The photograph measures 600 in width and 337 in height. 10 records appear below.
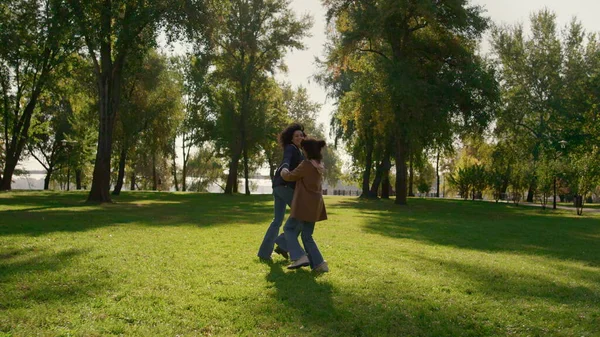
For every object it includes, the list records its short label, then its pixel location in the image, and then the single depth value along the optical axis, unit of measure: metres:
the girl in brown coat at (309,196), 7.30
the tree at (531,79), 41.62
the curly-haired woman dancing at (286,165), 7.74
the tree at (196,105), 43.53
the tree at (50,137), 46.94
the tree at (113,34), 22.14
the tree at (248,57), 40.54
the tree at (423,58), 26.69
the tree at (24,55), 22.31
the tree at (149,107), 36.28
